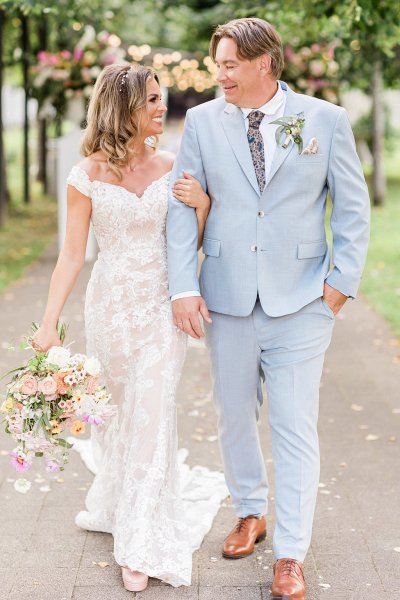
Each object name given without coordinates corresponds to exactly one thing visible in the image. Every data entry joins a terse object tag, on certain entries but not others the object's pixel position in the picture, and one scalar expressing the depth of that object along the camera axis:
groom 3.99
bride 4.09
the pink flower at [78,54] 13.29
